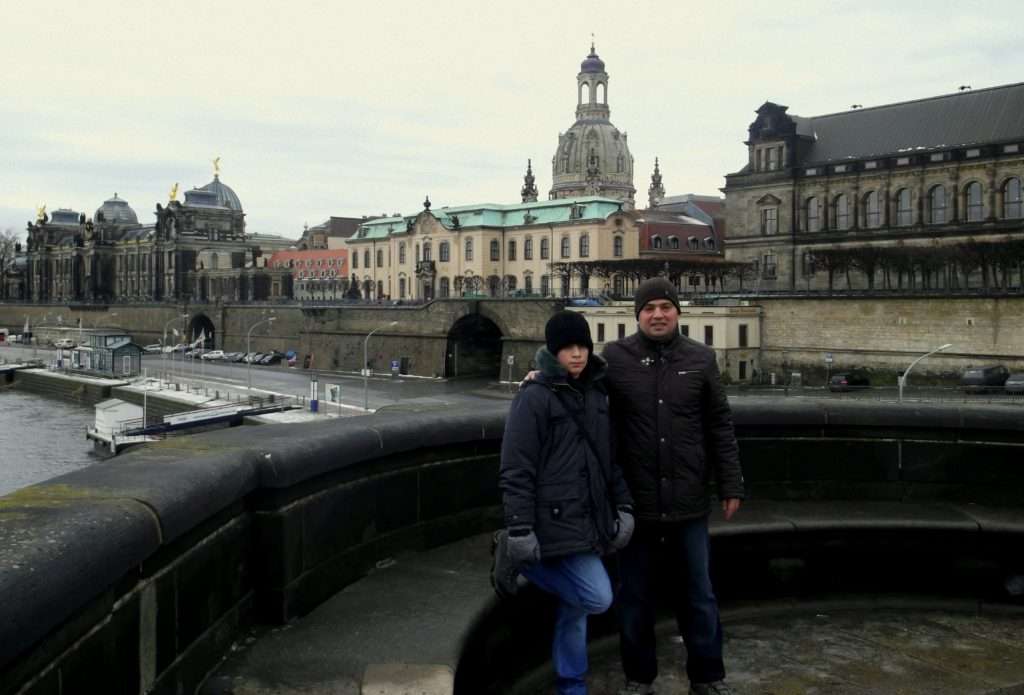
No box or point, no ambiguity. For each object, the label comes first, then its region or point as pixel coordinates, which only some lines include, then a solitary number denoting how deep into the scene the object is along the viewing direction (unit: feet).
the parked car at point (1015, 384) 119.96
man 14.01
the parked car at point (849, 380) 152.25
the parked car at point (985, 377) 136.05
